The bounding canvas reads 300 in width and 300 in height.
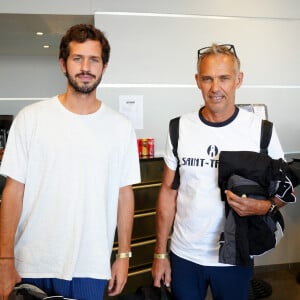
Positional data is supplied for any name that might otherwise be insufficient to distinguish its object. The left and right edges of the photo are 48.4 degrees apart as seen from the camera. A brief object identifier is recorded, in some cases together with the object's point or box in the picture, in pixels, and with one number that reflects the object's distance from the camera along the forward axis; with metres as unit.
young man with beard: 1.21
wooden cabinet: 2.61
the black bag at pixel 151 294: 1.37
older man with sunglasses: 1.31
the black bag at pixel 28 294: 1.13
